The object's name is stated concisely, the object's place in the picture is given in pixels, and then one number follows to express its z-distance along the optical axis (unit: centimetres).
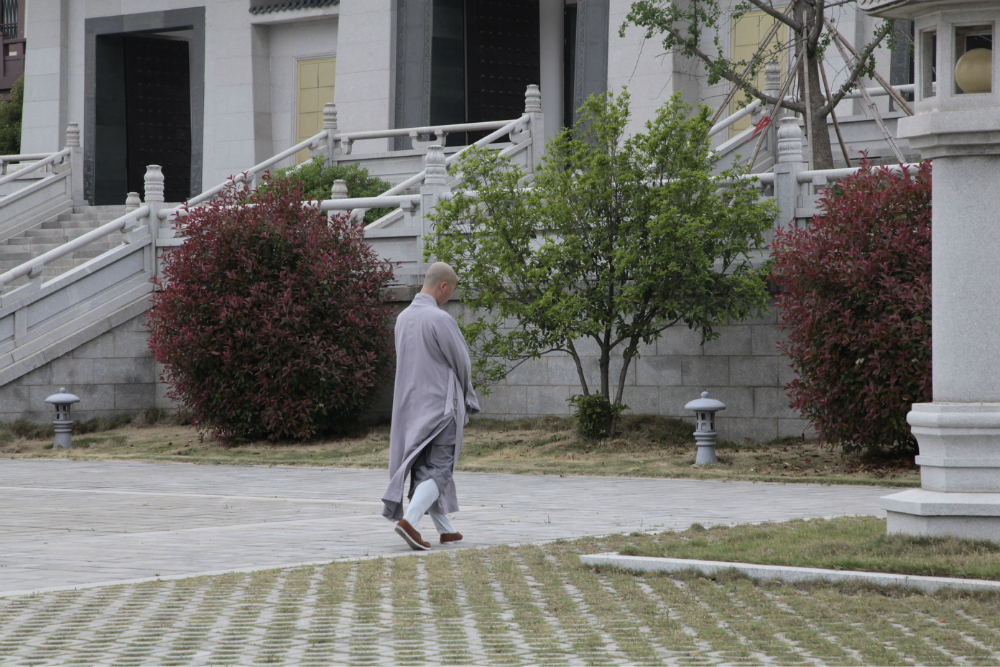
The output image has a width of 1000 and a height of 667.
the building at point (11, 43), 4847
